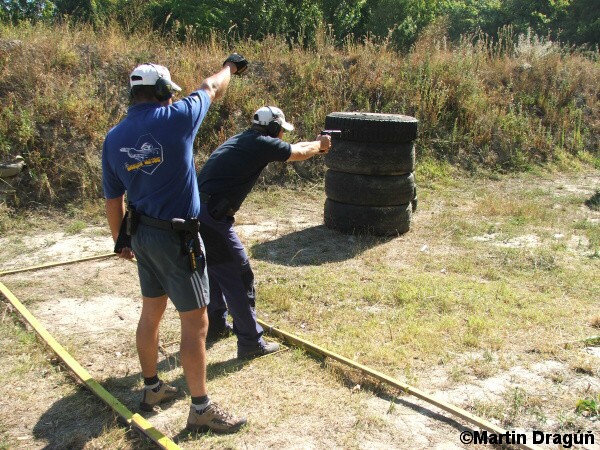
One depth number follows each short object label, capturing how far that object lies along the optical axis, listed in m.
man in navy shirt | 4.77
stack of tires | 8.09
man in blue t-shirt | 3.60
